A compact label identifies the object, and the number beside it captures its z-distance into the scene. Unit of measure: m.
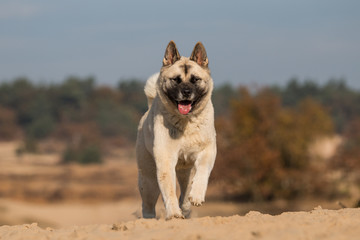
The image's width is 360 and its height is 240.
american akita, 15.40
